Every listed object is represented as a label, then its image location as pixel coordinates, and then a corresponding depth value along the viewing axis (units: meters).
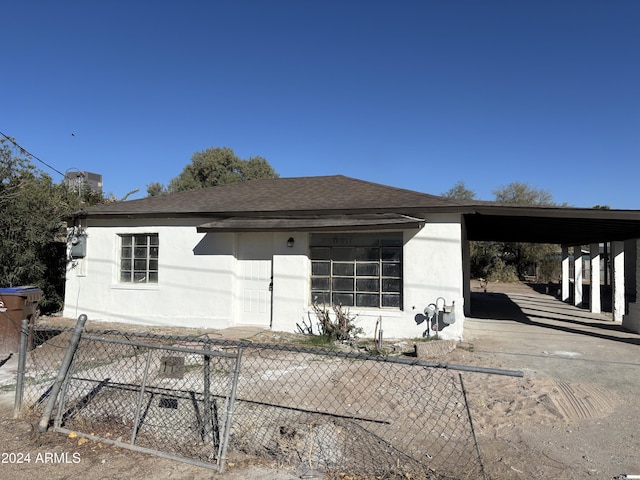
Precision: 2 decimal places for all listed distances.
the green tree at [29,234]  11.10
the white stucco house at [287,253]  9.34
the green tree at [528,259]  31.19
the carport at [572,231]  8.90
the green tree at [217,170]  39.00
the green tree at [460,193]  36.75
